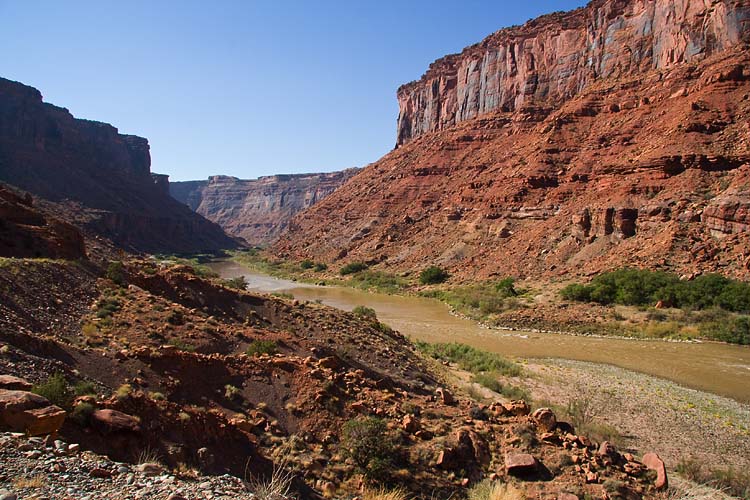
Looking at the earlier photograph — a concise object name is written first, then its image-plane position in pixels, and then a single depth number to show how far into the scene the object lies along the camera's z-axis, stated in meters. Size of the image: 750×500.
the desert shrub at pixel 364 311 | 25.26
